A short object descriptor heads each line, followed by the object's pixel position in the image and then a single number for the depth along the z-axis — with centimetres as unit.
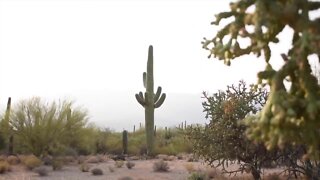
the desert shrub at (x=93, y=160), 2570
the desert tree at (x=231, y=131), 1523
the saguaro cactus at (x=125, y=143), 3081
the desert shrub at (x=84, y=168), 2178
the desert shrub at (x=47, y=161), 2340
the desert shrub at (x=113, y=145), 3228
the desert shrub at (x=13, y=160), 2267
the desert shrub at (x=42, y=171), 1960
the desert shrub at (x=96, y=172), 2058
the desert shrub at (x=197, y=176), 1702
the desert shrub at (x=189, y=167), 2152
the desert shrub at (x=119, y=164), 2319
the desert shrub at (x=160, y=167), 2173
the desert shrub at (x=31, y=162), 2159
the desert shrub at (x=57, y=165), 2186
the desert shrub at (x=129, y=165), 2259
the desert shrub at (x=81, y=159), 2550
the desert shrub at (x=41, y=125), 2530
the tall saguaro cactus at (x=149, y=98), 2570
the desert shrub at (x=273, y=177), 1750
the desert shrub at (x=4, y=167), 2034
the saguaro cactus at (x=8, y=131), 2578
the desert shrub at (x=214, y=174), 1840
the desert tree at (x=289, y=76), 428
